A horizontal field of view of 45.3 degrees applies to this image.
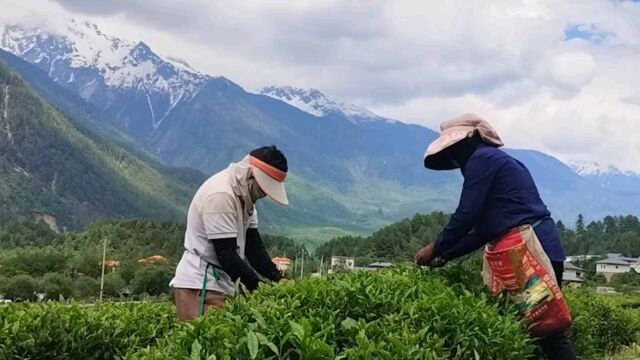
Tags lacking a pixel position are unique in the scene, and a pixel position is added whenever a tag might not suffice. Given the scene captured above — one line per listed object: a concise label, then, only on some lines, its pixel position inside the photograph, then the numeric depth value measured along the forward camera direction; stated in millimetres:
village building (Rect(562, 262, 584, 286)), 82100
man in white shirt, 4984
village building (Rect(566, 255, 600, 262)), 106750
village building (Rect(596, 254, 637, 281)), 97688
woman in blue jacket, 4785
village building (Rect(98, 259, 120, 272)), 95900
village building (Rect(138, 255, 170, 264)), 94750
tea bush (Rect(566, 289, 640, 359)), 6664
